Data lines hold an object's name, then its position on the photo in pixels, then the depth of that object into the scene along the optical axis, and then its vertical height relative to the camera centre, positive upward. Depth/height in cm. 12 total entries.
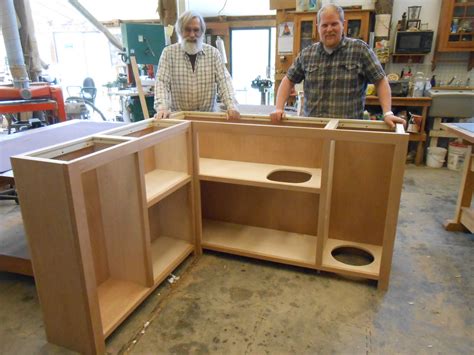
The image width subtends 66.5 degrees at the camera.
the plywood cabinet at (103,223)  133 -69
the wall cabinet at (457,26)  391 +41
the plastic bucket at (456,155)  400 -95
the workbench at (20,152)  201 -45
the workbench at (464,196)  247 -90
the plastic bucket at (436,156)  414 -100
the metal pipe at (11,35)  338 +29
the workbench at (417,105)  403 -42
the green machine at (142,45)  396 +24
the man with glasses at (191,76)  242 -6
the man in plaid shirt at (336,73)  216 -4
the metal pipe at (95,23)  509 +64
